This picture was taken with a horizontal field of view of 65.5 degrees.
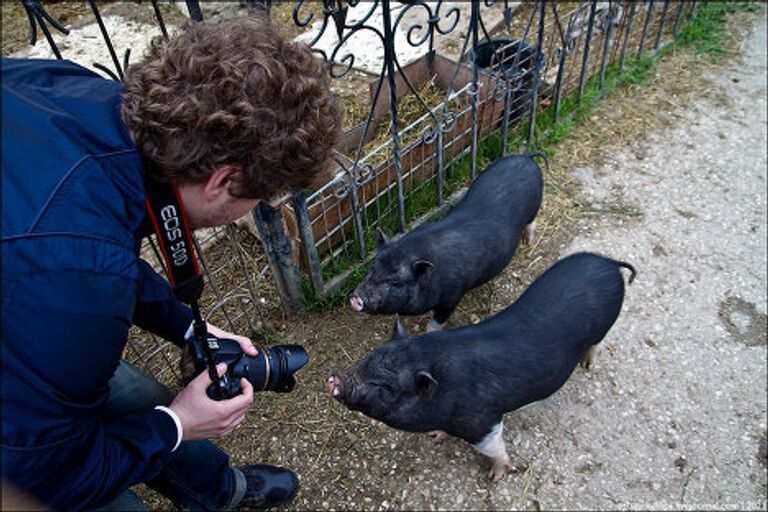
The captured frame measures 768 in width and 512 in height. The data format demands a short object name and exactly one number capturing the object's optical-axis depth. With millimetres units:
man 1303
